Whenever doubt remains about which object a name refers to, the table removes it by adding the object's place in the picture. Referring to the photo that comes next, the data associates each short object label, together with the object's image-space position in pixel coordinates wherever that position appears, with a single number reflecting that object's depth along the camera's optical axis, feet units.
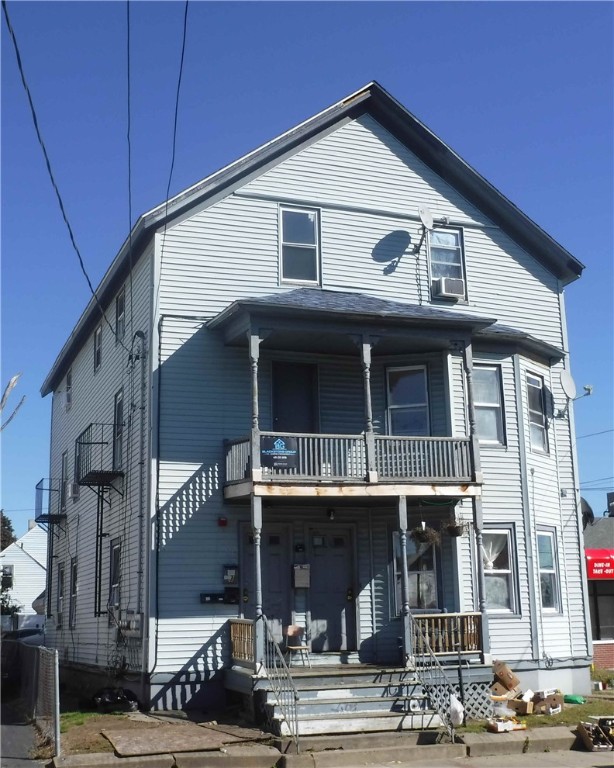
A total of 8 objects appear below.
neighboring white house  186.39
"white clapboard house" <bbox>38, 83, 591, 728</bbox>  55.21
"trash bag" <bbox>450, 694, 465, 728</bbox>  48.52
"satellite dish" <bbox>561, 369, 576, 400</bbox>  67.56
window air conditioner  65.82
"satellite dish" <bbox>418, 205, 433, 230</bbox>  65.67
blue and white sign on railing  53.83
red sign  93.81
